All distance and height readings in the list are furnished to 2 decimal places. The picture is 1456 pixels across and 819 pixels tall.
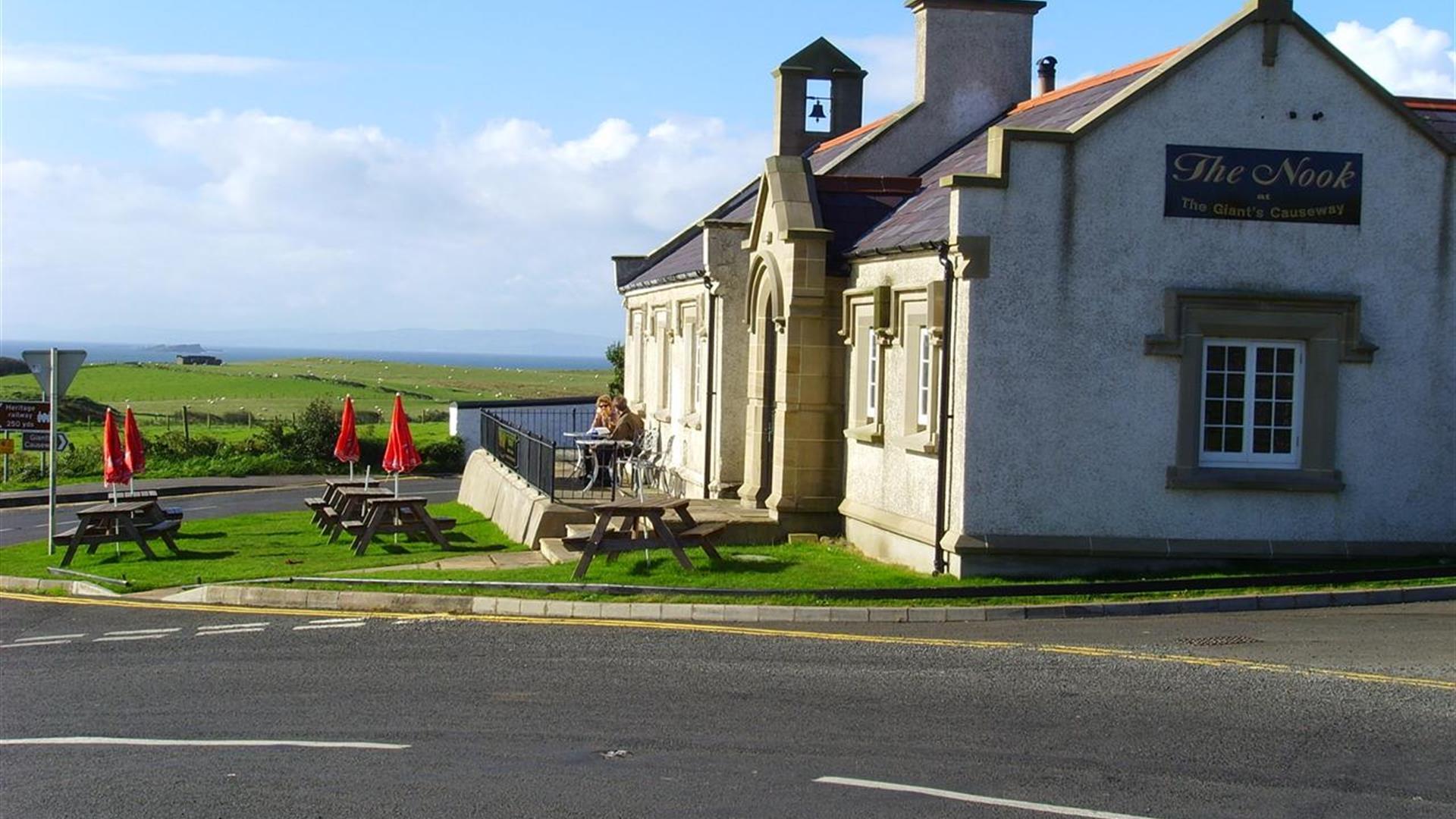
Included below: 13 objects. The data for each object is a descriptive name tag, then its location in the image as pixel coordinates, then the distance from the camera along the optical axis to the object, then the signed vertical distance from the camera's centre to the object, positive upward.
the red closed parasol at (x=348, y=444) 24.44 -1.54
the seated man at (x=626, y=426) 23.88 -1.16
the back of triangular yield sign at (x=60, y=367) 23.23 -0.42
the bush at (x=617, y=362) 45.41 -0.37
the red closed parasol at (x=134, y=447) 24.02 -1.63
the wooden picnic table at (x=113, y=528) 22.06 -2.71
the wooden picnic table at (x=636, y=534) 16.62 -1.99
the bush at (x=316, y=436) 42.22 -2.49
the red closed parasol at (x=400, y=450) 22.81 -1.52
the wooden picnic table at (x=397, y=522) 21.16 -2.49
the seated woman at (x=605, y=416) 25.28 -1.08
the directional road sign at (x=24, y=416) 31.19 -1.57
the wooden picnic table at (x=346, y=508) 23.88 -2.53
